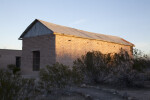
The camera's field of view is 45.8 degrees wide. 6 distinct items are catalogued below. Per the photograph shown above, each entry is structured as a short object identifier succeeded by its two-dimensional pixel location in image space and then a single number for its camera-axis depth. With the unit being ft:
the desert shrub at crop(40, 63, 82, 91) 23.95
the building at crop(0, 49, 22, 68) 80.69
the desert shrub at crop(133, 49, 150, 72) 32.57
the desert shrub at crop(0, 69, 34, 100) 14.51
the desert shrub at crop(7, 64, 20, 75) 75.33
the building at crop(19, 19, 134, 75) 48.07
